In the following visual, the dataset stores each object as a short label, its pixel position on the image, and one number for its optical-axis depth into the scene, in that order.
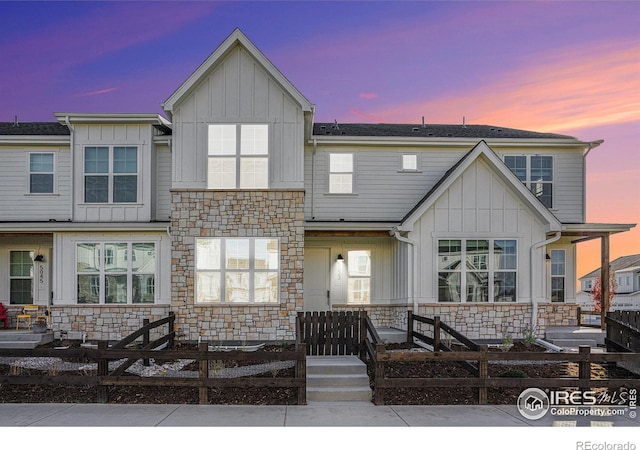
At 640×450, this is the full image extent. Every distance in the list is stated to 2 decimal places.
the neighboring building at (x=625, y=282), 55.12
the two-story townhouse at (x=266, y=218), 13.77
